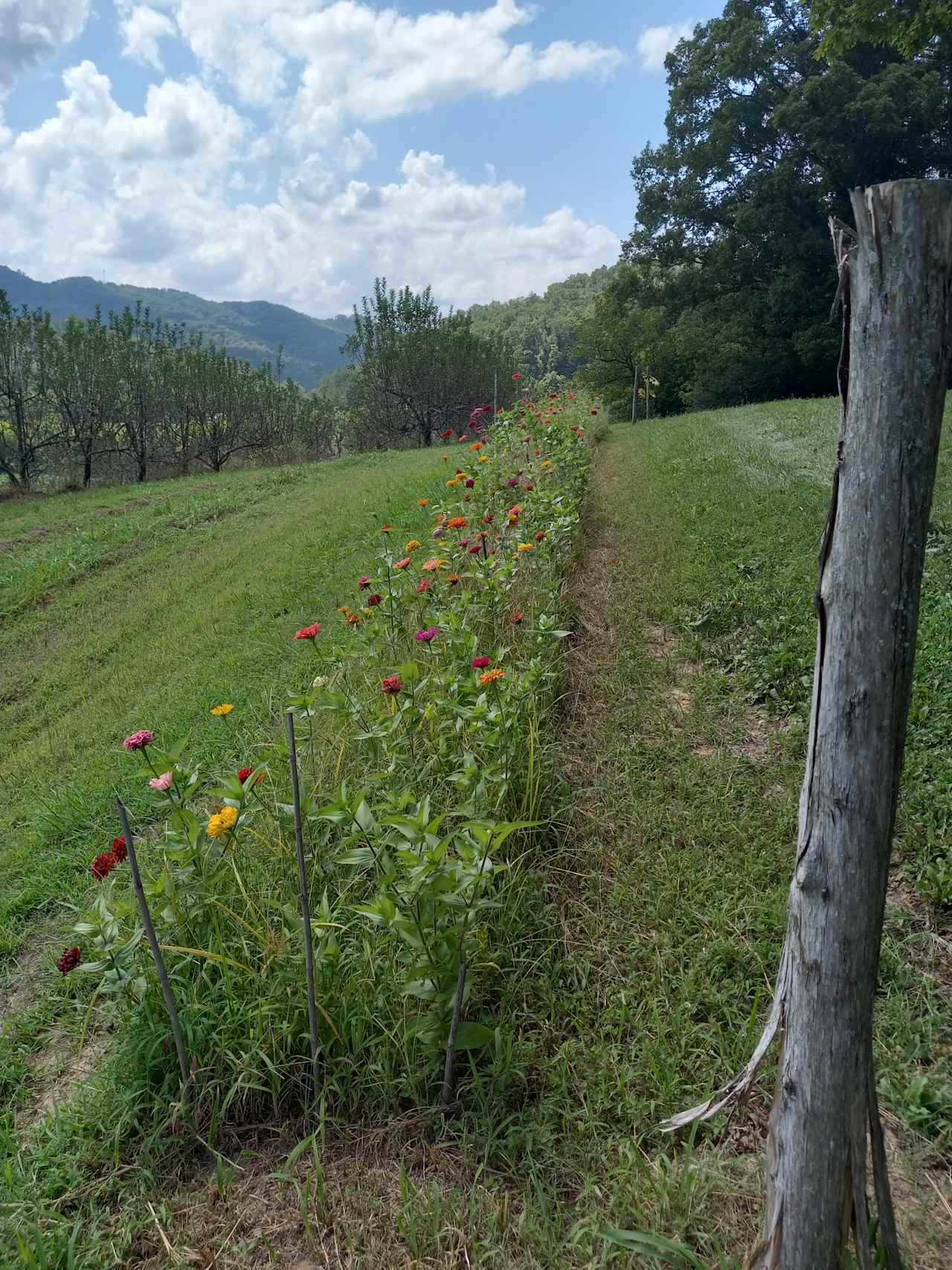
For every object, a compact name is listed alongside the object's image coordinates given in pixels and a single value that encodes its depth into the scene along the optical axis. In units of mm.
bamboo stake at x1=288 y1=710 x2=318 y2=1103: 1634
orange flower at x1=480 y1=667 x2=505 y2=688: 2467
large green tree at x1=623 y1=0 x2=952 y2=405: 16250
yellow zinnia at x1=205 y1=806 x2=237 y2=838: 1979
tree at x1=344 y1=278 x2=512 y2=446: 22922
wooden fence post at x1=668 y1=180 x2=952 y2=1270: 1185
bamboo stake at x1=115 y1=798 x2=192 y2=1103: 1517
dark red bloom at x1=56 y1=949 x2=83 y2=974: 1761
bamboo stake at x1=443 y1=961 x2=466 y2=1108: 1658
